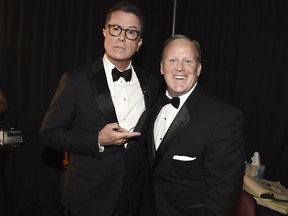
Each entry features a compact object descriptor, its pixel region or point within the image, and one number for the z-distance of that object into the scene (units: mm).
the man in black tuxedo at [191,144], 1566
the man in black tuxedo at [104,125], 1803
